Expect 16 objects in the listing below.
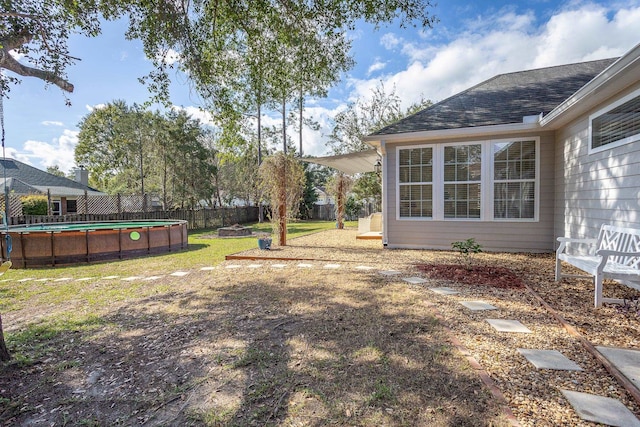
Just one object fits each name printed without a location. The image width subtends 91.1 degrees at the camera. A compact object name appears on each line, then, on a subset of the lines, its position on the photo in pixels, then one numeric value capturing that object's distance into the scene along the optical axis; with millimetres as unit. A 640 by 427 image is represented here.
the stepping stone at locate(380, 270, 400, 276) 5379
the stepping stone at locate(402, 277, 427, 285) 4824
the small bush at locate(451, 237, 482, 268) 5520
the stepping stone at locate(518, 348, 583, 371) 2285
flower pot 8266
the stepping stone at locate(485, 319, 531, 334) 2968
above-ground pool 7305
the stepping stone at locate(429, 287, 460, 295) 4230
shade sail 9453
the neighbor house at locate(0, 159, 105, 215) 16500
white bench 3389
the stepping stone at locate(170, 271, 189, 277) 5847
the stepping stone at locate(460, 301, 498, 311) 3604
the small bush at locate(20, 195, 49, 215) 12523
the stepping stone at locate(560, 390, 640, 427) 1707
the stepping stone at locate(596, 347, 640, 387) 2111
